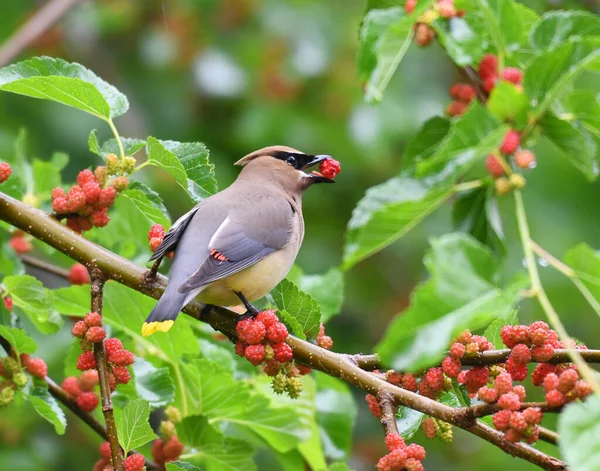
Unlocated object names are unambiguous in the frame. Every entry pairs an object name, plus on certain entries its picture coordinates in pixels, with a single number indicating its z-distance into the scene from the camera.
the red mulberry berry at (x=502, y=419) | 4.89
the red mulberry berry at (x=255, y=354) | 5.89
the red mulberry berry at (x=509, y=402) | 4.89
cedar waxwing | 6.50
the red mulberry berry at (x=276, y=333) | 5.92
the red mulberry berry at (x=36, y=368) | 6.65
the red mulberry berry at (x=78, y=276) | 8.45
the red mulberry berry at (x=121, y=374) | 5.99
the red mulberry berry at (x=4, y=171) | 6.69
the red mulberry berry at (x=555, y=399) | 4.84
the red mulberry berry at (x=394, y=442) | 5.17
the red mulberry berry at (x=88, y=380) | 7.04
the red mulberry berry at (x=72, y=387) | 7.18
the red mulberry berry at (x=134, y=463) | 5.72
